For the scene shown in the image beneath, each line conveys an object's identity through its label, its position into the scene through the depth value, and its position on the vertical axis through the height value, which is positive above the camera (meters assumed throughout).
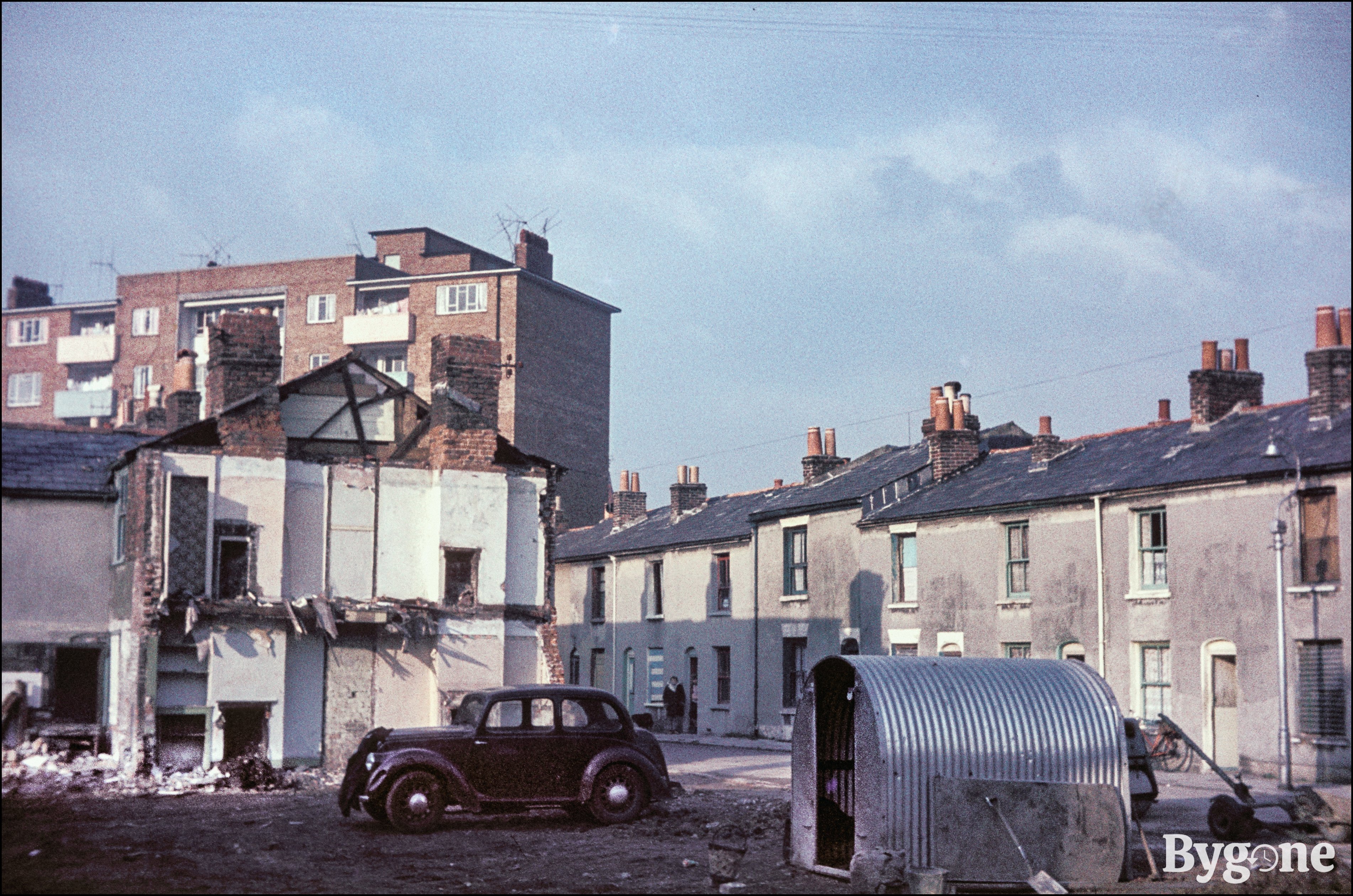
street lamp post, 20.25 -0.92
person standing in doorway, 39.81 -3.49
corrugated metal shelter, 13.49 -1.85
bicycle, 24.89 -3.04
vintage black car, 16.88 -2.29
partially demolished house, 21.70 +0.36
